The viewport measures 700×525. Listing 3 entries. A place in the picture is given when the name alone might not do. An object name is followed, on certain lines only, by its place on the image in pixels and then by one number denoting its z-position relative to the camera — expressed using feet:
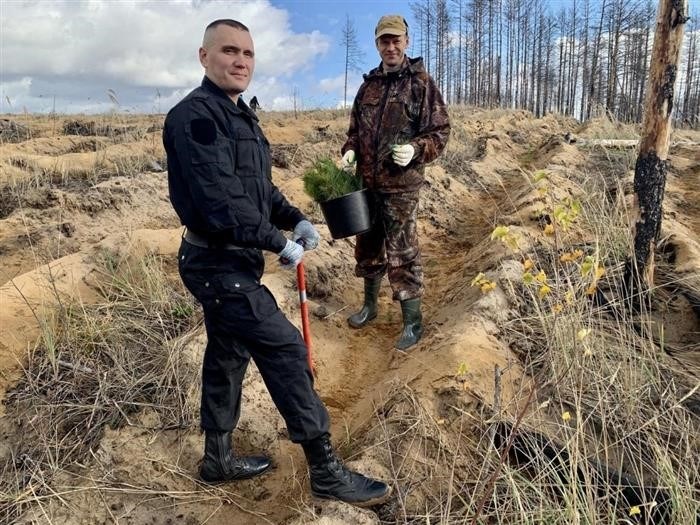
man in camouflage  11.89
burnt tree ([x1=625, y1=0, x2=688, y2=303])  11.22
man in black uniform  6.90
